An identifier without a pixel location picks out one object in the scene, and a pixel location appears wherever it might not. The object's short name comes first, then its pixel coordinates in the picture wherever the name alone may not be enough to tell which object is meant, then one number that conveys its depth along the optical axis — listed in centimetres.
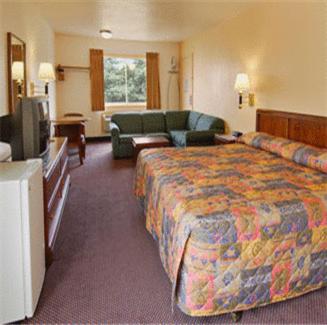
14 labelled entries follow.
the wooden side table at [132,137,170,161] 497
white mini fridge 160
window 769
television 234
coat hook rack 709
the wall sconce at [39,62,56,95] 465
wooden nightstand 440
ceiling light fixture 569
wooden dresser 226
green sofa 525
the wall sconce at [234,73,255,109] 430
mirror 321
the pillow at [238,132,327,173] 262
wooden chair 536
